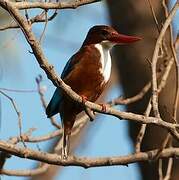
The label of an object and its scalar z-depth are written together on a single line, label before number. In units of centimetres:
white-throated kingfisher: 779
